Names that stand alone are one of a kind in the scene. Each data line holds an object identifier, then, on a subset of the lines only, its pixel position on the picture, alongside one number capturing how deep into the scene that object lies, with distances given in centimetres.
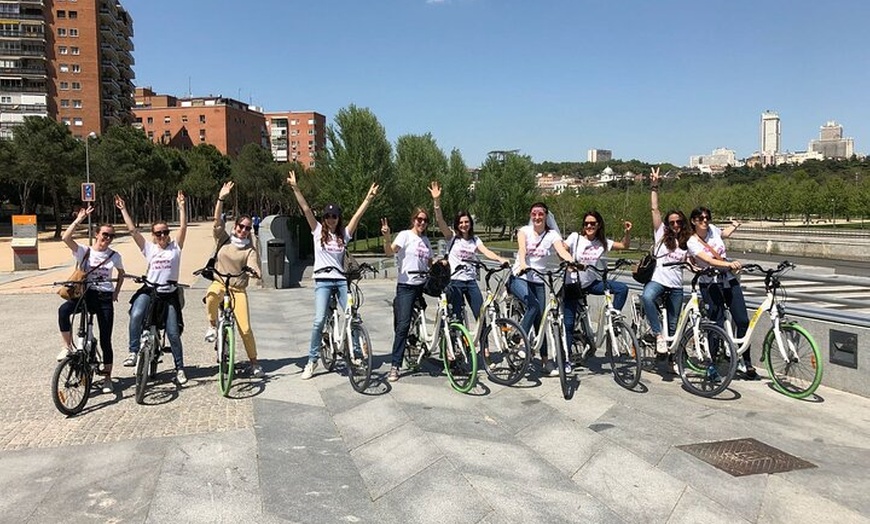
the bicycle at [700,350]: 580
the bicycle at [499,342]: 604
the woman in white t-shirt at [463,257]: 645
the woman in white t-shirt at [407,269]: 630
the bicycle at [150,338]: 570
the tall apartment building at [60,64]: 8312
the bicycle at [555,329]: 582
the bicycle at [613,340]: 600
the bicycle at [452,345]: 601
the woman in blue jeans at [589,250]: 641
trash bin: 1561
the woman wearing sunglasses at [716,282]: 621
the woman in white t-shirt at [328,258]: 633
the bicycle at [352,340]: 601
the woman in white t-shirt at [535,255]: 642
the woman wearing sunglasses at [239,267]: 629
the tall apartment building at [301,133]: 15675
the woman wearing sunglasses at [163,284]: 593
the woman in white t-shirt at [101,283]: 582
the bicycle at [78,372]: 523
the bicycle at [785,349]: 563
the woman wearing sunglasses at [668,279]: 639
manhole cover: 417
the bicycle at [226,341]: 586
